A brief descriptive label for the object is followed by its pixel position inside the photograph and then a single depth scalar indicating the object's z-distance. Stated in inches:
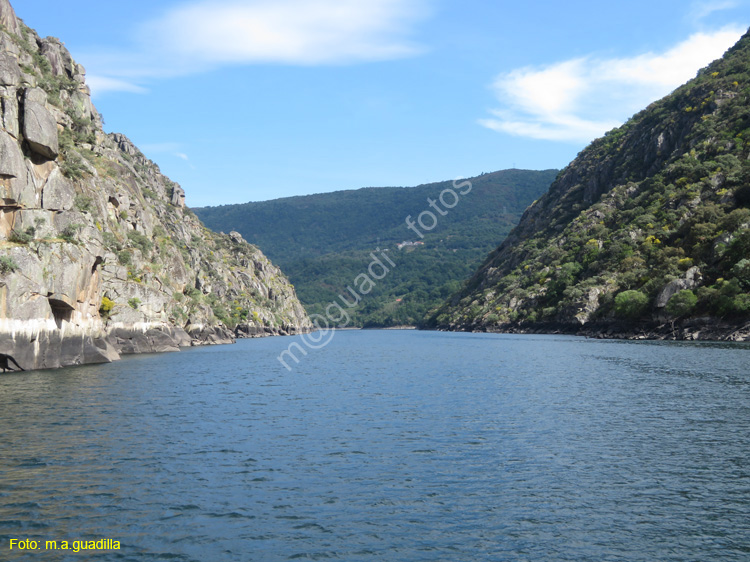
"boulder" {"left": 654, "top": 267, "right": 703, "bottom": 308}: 3659.0
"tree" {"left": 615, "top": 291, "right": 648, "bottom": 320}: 3959.2
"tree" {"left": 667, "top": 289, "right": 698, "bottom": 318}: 3501.5
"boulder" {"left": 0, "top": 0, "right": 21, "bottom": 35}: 2635.3
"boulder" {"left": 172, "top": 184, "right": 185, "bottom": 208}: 6988.2
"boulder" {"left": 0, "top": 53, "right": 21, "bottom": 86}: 2084.2
